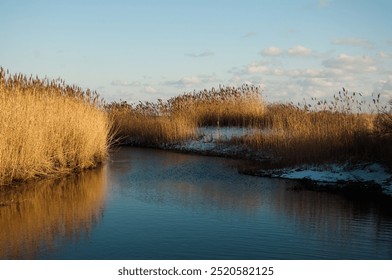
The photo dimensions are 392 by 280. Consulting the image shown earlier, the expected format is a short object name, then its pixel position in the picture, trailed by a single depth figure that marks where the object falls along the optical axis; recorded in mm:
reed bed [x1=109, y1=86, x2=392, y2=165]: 10711
